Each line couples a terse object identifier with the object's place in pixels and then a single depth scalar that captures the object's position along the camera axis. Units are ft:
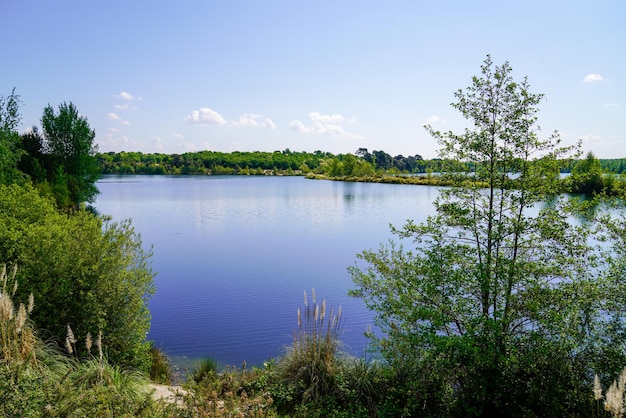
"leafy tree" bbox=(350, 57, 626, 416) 18.47
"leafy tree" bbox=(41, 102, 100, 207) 121.49
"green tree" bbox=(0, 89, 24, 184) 67.72
